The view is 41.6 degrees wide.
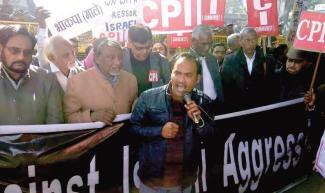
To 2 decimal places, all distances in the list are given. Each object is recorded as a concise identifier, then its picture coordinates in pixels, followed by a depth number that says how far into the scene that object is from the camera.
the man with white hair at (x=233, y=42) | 5.25
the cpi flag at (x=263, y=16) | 5.24
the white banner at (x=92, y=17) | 3.84
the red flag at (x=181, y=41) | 4.61
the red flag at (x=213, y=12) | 4.79
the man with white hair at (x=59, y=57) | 3.82
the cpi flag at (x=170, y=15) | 4.37
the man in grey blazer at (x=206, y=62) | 4.64
